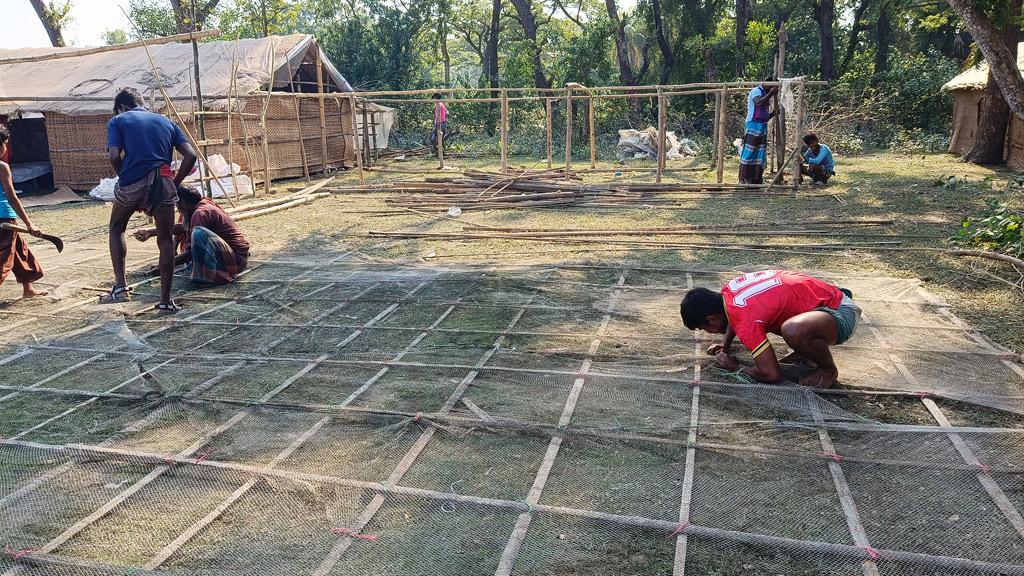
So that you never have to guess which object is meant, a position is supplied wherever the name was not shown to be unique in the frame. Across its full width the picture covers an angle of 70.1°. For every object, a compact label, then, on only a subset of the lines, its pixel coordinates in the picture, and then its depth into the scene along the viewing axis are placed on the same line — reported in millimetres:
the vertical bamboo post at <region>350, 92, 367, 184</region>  11742
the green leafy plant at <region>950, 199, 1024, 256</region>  5465
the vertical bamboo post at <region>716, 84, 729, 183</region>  10031
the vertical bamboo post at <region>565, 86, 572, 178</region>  10939
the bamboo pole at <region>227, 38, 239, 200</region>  9566
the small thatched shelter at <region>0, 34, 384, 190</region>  11828
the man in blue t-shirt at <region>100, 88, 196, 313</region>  4699
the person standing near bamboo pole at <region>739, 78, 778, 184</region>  9852
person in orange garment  5066
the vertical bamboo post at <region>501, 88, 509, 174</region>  11016
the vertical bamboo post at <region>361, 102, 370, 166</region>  15372
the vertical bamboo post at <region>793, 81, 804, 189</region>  8969
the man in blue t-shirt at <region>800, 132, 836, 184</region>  10016
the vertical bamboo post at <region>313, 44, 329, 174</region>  13202
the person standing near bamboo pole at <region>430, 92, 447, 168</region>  14312
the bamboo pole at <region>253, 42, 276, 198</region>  9902
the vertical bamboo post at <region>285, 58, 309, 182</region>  12974
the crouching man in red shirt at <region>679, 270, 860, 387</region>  3064
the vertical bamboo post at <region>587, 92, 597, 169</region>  12495
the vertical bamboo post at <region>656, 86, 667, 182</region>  10344
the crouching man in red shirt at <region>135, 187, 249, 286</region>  5312
